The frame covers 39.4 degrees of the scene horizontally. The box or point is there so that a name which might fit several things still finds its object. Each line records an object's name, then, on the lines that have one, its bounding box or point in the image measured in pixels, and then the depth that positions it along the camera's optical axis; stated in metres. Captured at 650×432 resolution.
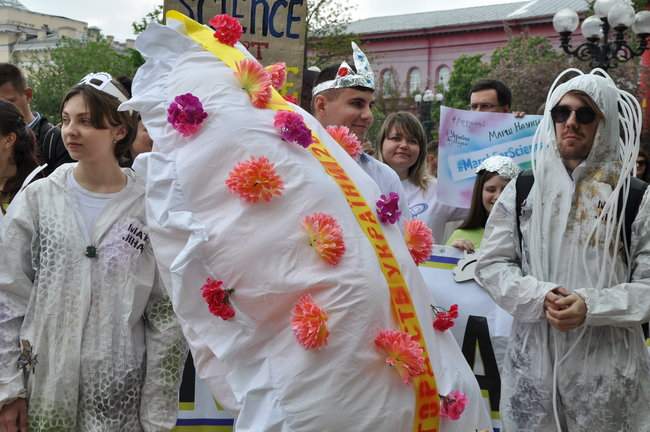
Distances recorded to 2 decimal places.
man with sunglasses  3.61
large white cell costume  2.81
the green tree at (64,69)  42.69
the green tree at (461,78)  42.90
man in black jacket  5.65
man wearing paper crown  4.25
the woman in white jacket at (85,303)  3.21
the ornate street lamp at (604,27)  14.84
